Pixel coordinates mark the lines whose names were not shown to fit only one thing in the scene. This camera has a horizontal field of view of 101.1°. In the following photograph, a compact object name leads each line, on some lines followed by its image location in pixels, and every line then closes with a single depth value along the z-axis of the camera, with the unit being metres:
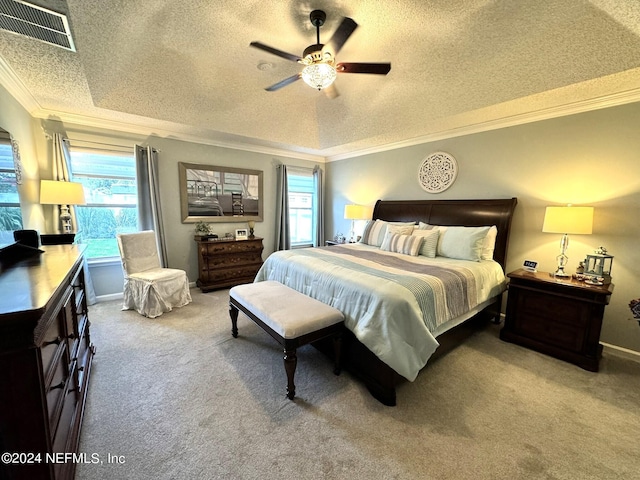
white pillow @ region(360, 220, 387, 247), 4.00
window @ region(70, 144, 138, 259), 3.59
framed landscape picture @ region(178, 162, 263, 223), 4.30
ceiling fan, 1.83
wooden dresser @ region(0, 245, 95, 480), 0.85
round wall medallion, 3.82
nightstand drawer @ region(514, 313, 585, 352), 2.43
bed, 1.91
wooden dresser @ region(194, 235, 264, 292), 4.22
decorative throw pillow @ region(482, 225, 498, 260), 3.12
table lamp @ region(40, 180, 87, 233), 2.94
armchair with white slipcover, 3.30
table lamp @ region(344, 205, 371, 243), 4.84
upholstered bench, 1.92
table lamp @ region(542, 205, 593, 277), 2.47
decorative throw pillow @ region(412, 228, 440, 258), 3.31
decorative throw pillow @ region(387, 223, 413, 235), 3.66
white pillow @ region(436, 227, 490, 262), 3.08
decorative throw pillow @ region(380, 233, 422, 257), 3.35
